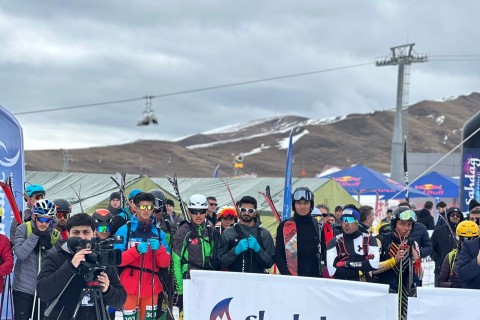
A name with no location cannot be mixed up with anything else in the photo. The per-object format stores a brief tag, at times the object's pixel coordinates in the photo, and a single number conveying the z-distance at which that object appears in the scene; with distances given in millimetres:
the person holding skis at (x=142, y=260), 12667
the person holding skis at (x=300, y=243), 12823
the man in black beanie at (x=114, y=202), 19182
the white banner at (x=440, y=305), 9785
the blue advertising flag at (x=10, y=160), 15549
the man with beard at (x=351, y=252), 12119
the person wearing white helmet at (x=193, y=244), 12935
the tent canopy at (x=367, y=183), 45414
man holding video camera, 8409
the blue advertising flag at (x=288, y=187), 22259
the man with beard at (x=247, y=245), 12710
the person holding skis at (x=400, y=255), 12300
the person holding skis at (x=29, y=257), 11764
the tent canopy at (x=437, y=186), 48900
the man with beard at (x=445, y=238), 18686
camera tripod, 8674
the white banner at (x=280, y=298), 10034
